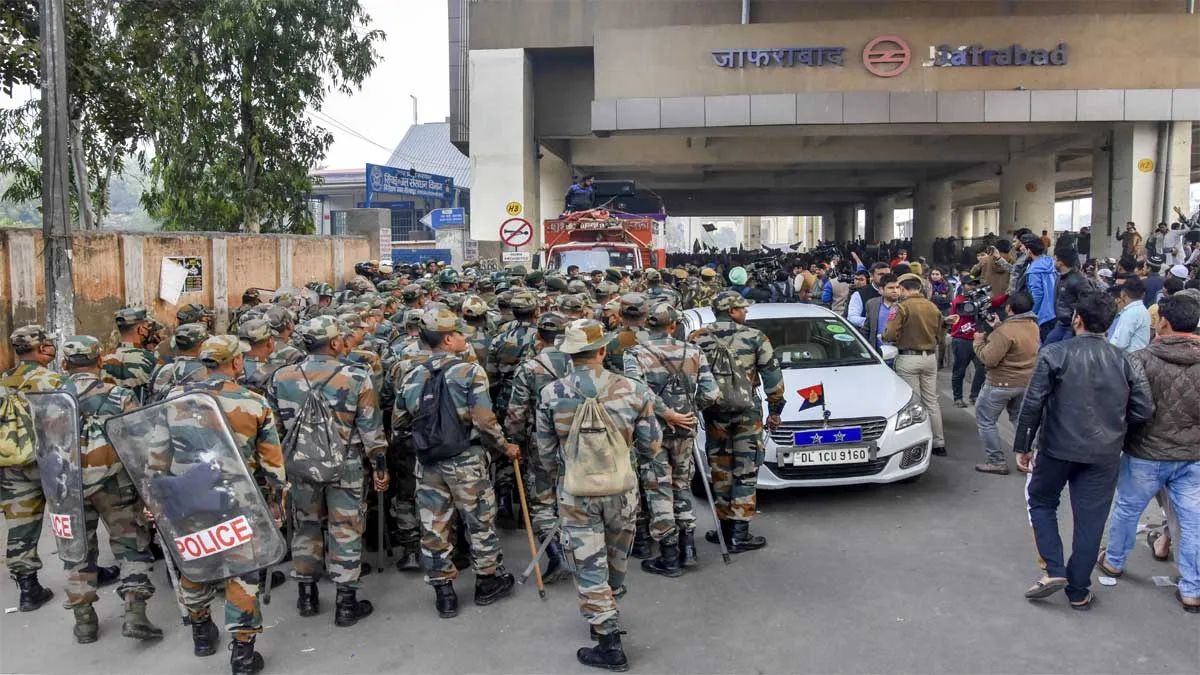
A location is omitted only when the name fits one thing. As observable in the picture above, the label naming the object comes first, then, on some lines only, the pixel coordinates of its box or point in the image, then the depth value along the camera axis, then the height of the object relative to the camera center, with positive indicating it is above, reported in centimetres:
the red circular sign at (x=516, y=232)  1608 +71
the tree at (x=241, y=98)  1452 +288
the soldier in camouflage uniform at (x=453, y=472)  518 -112
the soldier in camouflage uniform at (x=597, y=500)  453 -109
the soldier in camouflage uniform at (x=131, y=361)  629 -60
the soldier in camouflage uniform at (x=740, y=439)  618 -111
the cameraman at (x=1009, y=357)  750 -68
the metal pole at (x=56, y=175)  768 +84
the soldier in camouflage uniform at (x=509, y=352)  672 -57
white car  689 -120
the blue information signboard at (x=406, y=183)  2030 +212
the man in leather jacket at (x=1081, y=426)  484 -80
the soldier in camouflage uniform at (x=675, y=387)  575 -71
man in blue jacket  964 -7
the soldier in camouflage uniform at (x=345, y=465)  517 -105
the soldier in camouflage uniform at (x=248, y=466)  450 -97
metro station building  1927 +404
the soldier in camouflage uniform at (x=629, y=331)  593 -40
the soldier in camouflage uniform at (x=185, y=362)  540 -53
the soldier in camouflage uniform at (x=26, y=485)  519 -121
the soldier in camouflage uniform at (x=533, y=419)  552 -87
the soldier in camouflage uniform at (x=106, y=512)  494 -129
